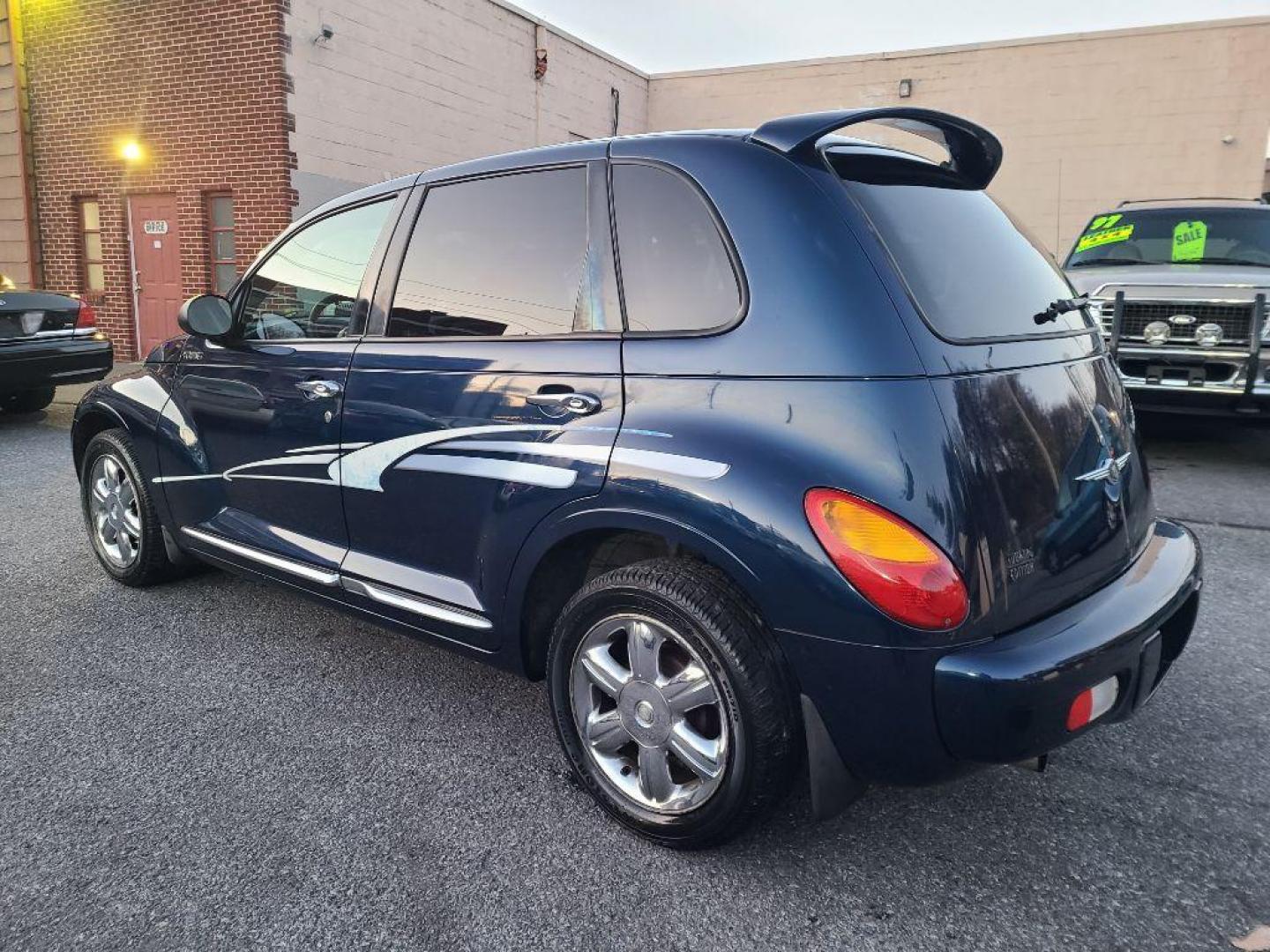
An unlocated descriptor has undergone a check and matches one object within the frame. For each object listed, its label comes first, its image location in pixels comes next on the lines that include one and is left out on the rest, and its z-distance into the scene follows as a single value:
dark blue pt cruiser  1.96
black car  8.00
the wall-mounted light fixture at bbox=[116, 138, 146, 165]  12.36
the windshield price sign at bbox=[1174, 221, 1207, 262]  7.41
